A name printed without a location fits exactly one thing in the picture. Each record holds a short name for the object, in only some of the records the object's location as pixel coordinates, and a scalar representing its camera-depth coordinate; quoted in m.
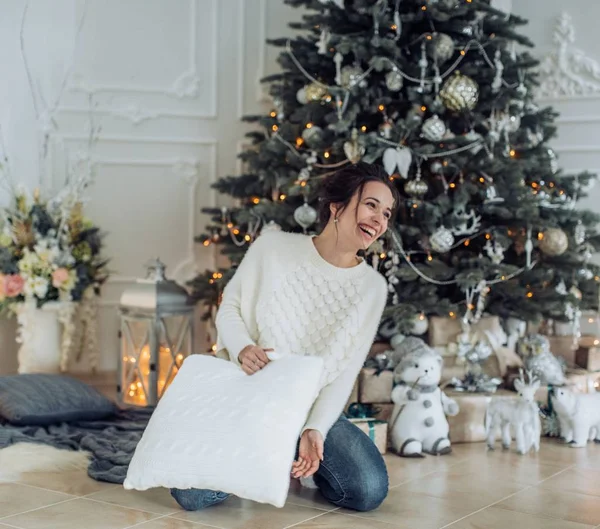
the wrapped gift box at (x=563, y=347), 3.93
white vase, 4.01
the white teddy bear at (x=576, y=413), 3.29
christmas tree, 3.48
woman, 2.42
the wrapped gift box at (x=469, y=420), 3.34
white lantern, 3.70
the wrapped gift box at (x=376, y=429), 3.04
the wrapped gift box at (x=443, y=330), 3.58
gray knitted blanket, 2.74
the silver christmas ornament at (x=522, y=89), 3.67
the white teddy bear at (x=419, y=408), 3.09
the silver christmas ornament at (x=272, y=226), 3.65
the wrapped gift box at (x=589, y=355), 3.85
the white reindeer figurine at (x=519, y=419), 3.15
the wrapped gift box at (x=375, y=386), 3.37
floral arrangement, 3.96
